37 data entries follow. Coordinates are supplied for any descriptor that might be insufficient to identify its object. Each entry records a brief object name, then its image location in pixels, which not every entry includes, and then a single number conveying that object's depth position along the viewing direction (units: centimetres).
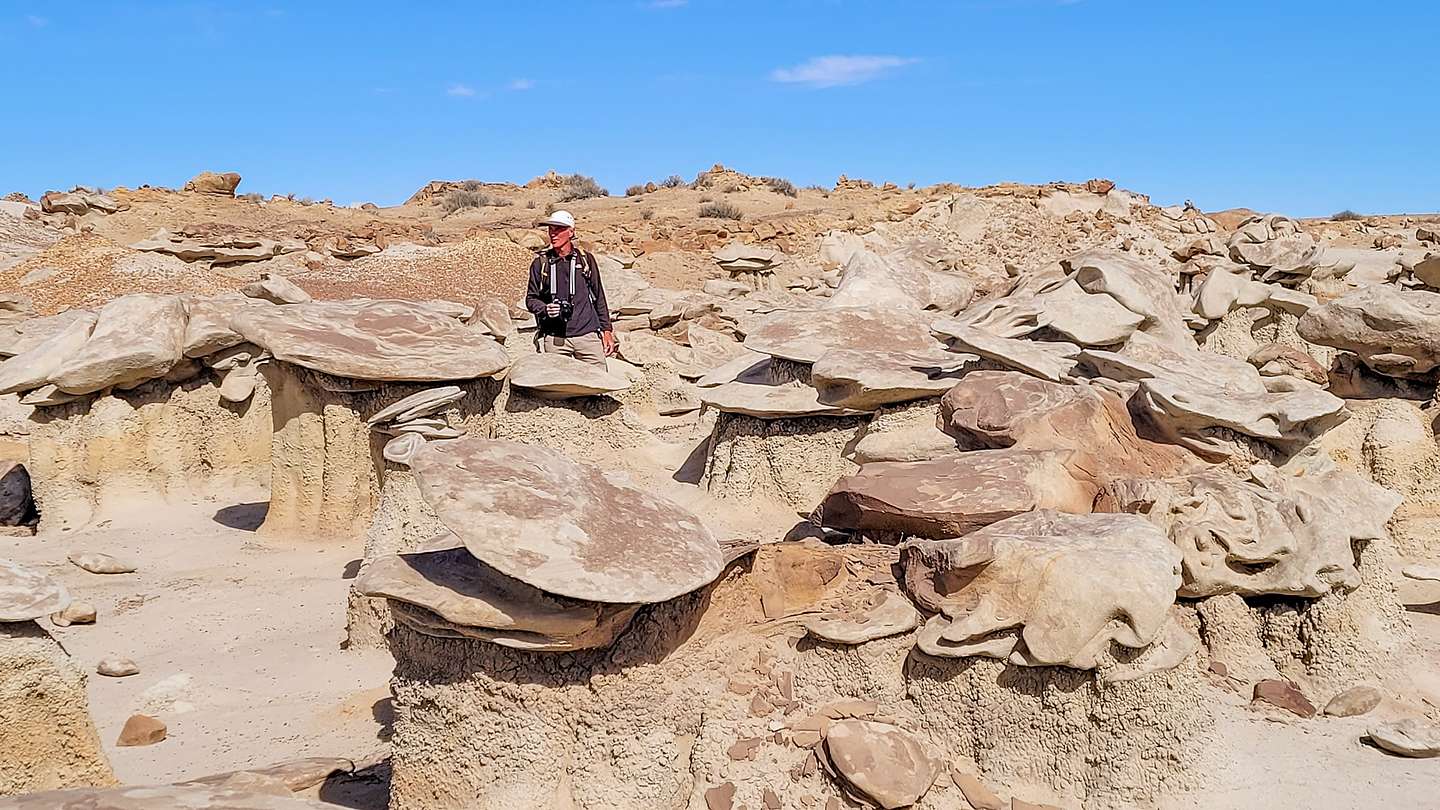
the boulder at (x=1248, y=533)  412
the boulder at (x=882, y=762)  324
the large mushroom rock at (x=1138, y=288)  671
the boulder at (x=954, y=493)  407
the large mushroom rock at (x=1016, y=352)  566
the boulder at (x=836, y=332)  676
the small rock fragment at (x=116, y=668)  530
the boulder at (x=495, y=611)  321
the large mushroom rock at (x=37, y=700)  354
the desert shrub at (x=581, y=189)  2658
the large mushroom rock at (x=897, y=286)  813
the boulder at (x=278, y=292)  914
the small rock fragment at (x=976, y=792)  330
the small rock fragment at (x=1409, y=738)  368
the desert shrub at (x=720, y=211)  2175
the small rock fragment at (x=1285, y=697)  409
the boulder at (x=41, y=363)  769
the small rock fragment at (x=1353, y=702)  407
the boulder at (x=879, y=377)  589
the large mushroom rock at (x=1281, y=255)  962
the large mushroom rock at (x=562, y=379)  702
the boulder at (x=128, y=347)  775
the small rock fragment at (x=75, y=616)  600
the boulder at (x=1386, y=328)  618
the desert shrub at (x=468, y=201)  2514
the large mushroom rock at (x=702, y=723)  335
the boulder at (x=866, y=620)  356
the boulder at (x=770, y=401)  620
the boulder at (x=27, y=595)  353
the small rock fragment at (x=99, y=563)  695
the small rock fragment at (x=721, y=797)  333
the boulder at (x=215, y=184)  2180
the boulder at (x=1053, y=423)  471
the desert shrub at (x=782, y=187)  2569
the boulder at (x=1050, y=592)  330
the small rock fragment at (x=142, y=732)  455
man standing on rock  777
